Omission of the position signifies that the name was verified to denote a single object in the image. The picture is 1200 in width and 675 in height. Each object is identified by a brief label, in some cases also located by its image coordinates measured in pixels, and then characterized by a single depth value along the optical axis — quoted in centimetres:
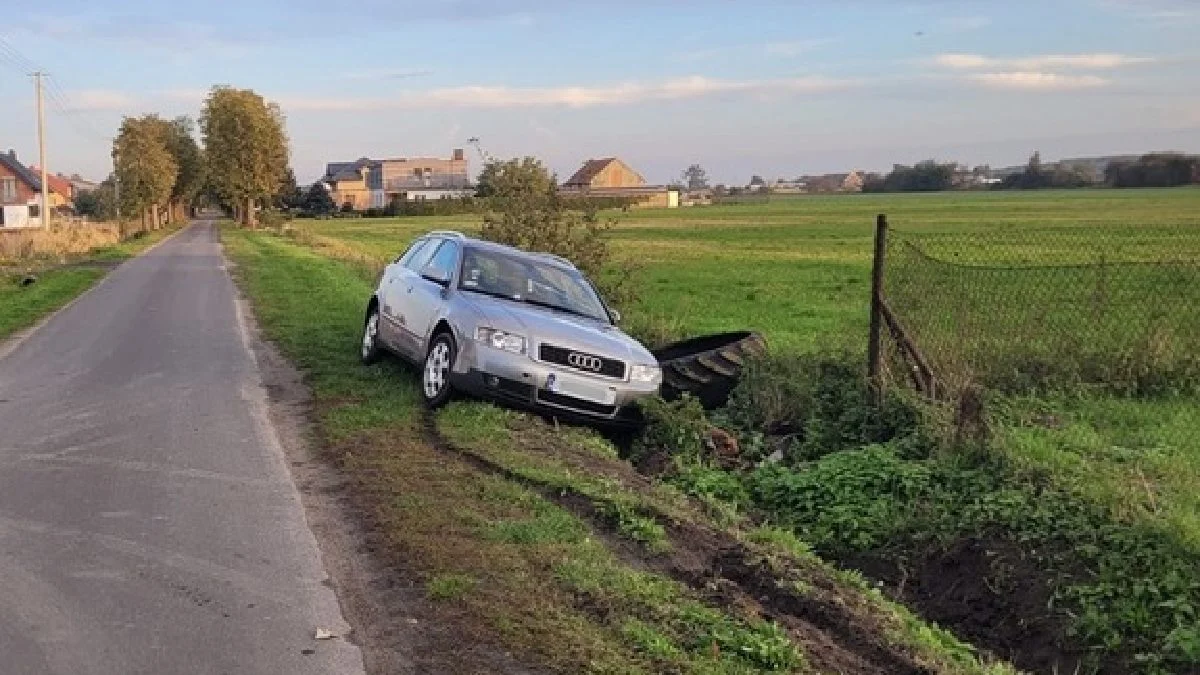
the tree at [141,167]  7088
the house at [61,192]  11881
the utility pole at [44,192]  5134
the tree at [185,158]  9475
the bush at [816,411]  909
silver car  959
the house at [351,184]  16750
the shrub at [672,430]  940
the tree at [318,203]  13238
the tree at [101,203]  8536
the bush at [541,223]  1763
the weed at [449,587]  527
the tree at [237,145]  7400
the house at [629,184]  14075
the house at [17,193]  9844
